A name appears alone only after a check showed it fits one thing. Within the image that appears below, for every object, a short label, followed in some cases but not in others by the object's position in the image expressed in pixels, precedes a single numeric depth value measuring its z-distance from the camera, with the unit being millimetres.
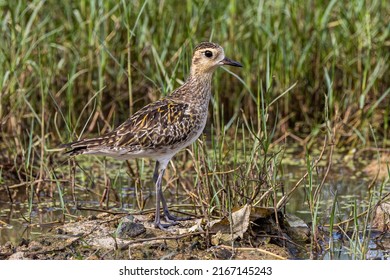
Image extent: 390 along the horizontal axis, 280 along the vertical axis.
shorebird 14547
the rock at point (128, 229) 13930
